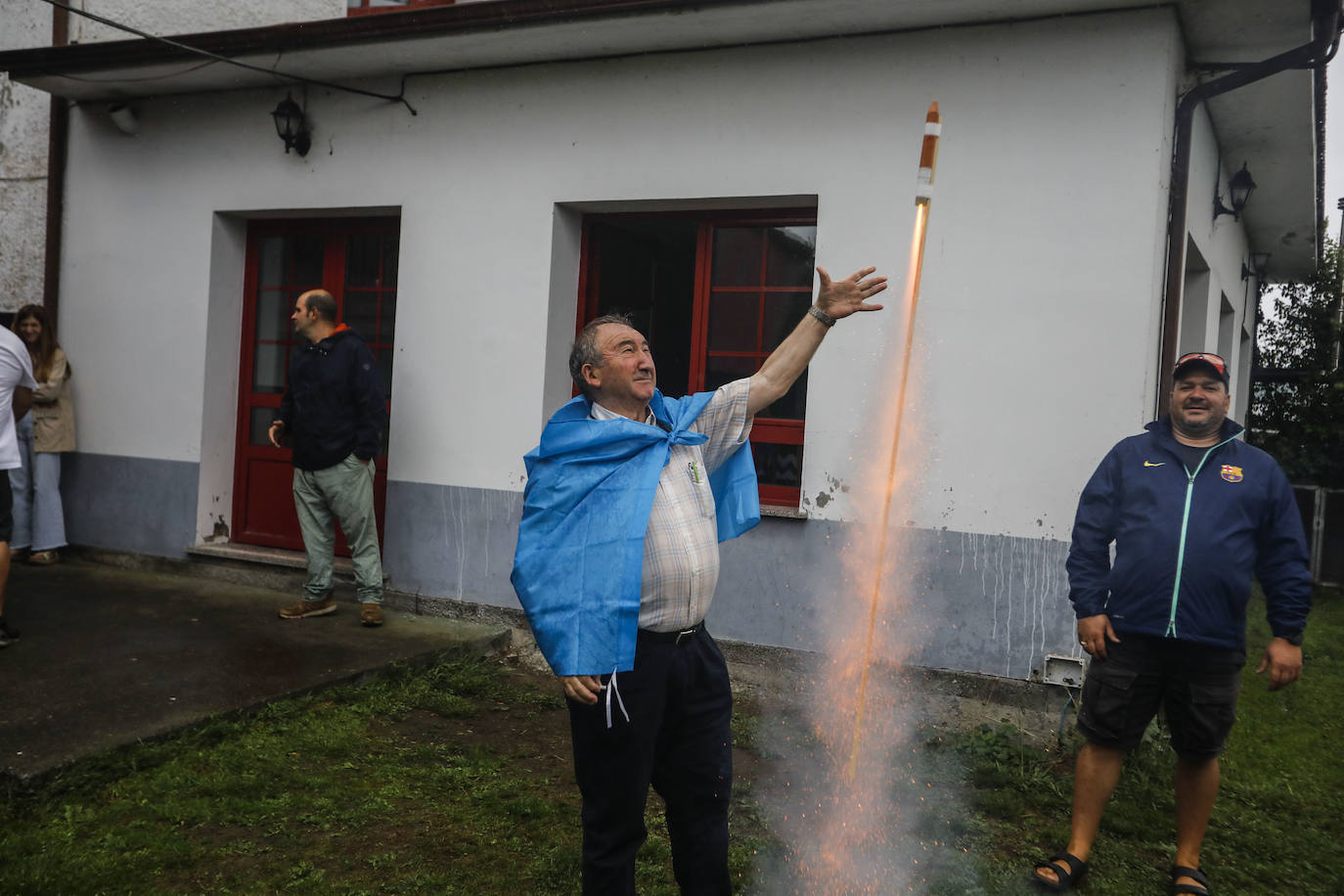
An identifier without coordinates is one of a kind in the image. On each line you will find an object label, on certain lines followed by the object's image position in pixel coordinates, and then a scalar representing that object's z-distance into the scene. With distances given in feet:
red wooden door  25.11
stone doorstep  24.40
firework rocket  10.95
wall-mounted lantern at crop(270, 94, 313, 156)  23.93
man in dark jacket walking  21.13
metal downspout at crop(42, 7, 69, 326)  27.20
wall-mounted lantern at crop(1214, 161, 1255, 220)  25.05
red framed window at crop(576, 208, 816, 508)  21.15
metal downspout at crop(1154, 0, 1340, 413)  18.11
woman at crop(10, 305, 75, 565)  26.13
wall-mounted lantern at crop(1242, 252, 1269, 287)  39.45
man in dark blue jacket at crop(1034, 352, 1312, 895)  12.09
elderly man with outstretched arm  9.12
